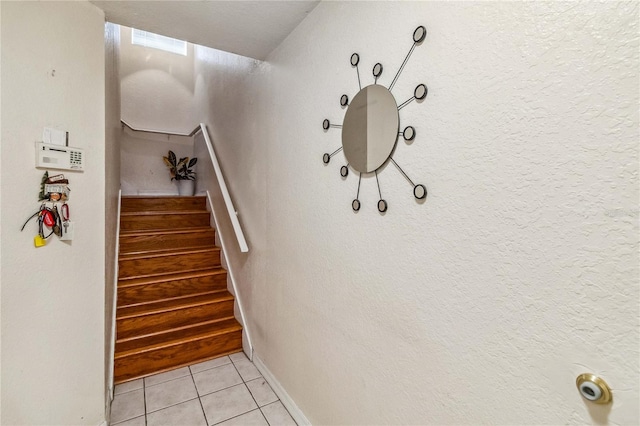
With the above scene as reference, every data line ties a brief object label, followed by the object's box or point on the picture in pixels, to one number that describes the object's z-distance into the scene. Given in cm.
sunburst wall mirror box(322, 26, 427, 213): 93
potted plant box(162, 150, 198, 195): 400
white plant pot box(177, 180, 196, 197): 407
